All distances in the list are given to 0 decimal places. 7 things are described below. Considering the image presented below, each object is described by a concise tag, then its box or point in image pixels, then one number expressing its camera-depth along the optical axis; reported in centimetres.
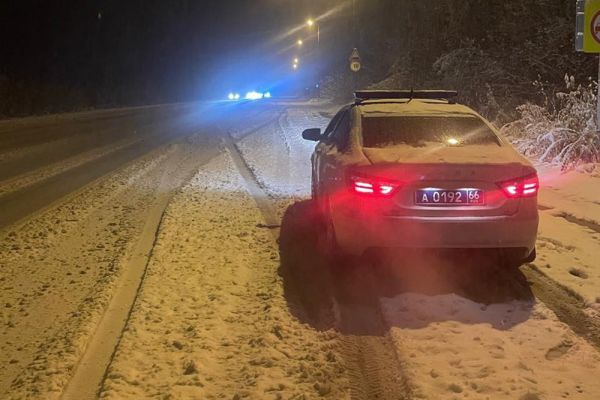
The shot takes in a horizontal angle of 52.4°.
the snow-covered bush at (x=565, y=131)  1072
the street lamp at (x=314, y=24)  4722
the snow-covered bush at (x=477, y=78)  1662
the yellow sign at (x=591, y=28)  909
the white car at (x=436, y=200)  482
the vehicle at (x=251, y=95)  10194
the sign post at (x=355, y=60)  2322
